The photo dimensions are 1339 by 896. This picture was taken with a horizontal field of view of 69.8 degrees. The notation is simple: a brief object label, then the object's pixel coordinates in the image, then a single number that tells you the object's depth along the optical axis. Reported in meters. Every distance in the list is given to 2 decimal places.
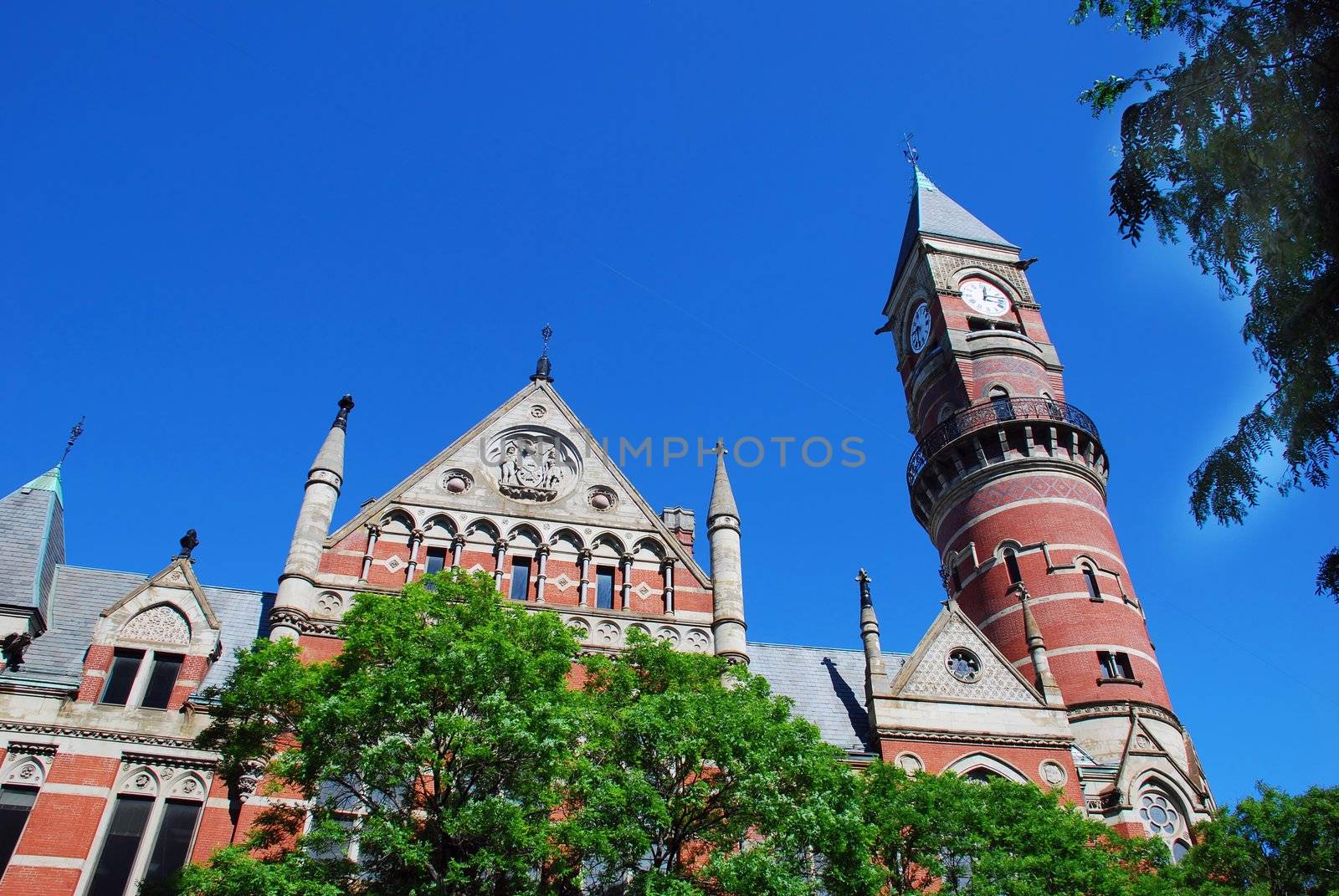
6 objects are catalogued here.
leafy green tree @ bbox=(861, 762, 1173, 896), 15.45
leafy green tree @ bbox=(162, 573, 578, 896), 13.21
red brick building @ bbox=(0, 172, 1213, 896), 18.31
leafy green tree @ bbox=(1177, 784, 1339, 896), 18.94
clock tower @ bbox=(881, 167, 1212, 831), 25.62
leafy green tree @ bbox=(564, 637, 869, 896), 13.73
